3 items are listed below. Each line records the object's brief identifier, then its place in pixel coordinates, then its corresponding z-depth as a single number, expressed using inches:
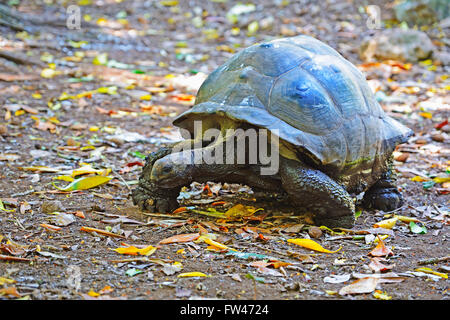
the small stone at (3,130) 470.5
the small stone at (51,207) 331.9
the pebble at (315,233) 323.0
